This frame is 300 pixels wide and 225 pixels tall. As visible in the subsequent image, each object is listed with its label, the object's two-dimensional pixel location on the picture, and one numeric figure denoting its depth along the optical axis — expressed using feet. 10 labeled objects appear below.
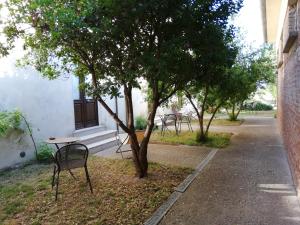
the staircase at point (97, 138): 20.04
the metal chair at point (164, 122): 27.73
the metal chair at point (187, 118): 30.56
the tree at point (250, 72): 21.92
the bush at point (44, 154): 16.87
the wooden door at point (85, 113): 22.24
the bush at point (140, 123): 29.50
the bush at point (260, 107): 63.20
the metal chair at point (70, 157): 11.06
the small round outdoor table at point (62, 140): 13.83
